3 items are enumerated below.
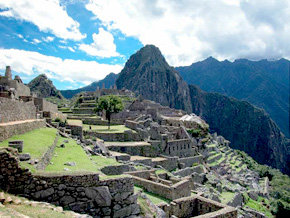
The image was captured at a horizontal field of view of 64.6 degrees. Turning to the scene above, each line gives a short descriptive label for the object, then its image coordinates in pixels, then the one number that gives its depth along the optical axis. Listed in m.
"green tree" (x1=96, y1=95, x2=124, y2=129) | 36.38
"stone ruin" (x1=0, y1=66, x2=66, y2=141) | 12.50
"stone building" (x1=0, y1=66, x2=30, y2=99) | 19.64
